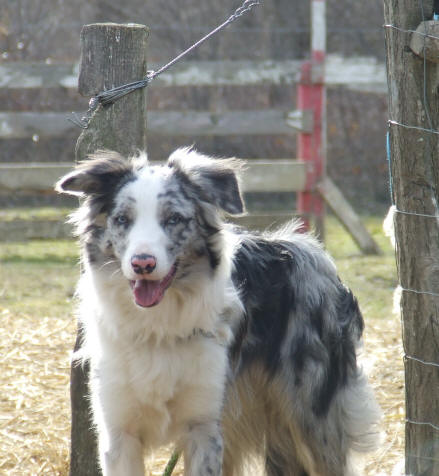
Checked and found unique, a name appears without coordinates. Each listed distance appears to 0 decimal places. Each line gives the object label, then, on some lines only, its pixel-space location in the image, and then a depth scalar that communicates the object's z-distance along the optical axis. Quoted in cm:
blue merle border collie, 745
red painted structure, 2112
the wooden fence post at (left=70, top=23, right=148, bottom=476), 812
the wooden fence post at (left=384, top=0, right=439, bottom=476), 723
